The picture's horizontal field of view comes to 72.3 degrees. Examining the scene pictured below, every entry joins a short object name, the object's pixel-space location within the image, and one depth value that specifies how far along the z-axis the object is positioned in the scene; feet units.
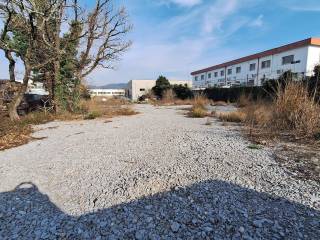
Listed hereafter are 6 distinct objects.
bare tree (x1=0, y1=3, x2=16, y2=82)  27.50
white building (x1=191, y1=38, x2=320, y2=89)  76.18
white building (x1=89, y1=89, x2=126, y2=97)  242.52
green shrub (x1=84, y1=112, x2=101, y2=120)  36.24
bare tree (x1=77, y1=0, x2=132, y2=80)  42.68
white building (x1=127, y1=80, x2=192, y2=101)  177.74
